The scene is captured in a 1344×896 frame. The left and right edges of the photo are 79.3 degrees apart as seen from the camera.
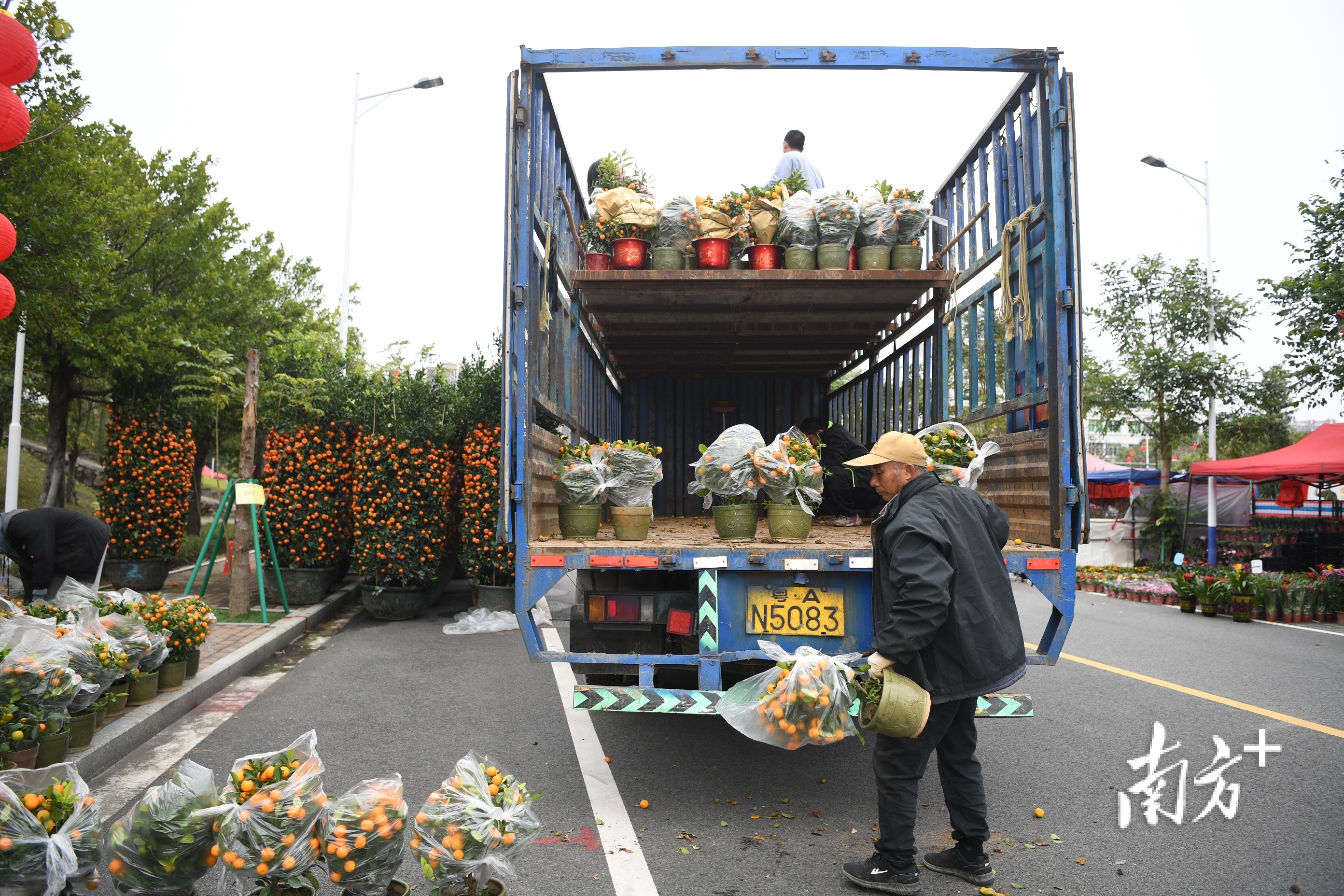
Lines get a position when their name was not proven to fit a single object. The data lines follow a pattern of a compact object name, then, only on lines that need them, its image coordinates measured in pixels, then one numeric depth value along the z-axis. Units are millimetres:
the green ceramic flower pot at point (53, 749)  4285
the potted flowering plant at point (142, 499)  10945
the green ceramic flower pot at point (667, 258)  5863
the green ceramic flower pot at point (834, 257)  5867
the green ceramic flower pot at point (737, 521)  4668
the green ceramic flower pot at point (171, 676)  6082
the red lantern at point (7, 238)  4855
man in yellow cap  3299
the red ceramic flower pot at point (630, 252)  5867
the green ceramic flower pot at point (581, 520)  4820
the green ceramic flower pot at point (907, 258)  6062
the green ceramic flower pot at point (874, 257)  5945
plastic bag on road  9625
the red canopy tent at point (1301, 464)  13391
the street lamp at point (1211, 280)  19894
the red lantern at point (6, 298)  4809
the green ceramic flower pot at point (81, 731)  4672
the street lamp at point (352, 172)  18078
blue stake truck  4164
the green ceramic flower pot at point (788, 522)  4637
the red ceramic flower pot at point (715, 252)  5848
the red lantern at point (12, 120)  4836
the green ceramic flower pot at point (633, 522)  4789
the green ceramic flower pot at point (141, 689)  5688
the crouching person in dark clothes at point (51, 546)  6914
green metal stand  8844
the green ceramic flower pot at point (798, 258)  5887
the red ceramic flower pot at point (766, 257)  5910
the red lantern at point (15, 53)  4836
